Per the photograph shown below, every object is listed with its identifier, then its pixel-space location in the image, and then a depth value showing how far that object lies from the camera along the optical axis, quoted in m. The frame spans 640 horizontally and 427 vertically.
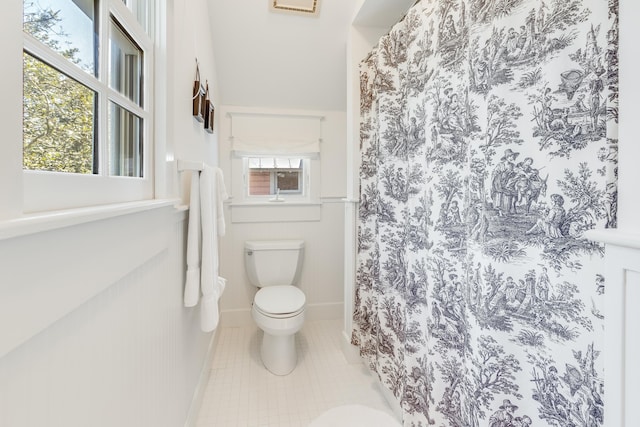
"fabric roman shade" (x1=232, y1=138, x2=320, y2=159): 2.53
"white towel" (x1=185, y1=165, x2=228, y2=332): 1.29
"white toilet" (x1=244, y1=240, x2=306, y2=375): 1.90
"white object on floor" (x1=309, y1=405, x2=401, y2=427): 1.52
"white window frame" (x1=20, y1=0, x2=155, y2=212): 0.51
